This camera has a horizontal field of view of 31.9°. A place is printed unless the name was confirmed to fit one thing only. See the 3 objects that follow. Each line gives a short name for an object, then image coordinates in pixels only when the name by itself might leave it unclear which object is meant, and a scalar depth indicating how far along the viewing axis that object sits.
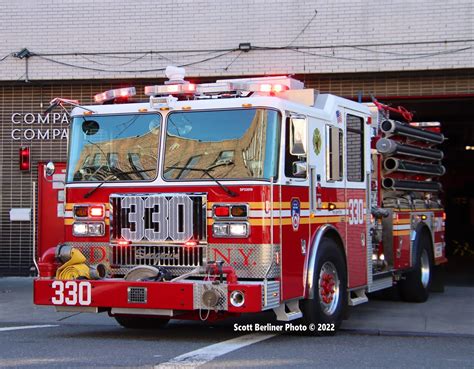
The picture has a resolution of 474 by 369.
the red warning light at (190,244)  8.26
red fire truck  8.03
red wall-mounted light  15.34
